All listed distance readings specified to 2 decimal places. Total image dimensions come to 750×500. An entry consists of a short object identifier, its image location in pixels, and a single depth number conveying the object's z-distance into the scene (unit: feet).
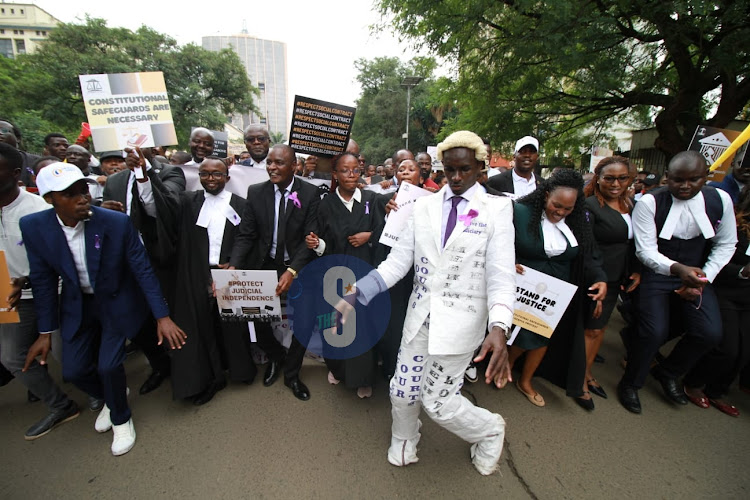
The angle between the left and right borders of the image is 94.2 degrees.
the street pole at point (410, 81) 70.94
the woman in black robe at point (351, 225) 10.34
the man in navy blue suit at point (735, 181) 11.99
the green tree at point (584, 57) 20.31
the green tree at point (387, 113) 108.58
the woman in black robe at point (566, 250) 9.10
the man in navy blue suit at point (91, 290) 7.95
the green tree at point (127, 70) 65.00
